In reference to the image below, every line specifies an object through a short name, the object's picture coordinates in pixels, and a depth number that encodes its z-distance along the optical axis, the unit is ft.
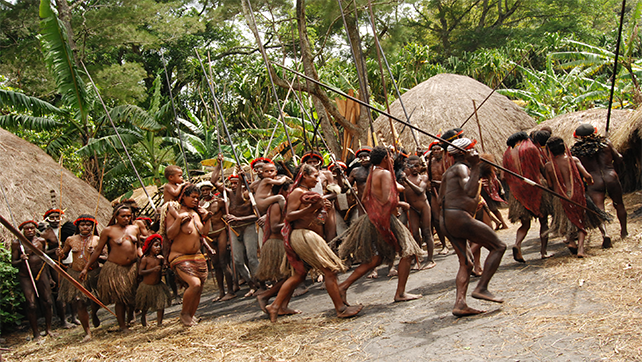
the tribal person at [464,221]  14.39
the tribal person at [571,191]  19.25
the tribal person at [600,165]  21.35
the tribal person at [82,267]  19.72
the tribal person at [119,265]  19.13
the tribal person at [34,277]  22.29
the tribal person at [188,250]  17.70
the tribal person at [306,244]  15.93
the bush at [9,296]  23.44
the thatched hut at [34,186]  29.76
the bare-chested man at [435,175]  23.81
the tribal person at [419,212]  22.33
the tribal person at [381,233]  16.57
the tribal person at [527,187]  20.39
